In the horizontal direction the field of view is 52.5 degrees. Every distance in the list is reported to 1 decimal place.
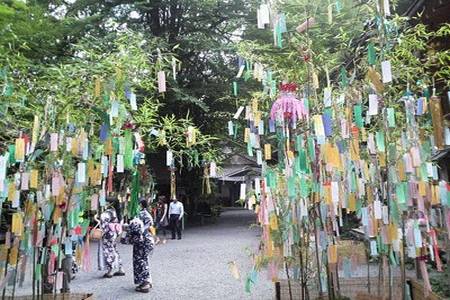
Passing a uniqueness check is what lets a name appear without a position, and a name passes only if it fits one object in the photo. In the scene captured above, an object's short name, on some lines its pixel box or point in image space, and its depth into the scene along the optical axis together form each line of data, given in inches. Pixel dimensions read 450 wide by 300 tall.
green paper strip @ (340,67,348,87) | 155.9
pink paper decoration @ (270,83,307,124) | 156.1
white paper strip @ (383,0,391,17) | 136.6
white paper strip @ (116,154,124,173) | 152.7
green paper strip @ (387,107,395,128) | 143.7
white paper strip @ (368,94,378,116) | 136.7
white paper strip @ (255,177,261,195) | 174.9
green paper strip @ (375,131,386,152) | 145.6
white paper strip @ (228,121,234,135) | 174.9
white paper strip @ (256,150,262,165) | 170.1
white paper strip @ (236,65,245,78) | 163.9
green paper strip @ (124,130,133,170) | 156.5
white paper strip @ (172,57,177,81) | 164.7
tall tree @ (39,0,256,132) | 677.9
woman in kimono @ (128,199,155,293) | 281.9
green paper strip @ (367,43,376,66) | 140.6
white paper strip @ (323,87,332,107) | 153.5
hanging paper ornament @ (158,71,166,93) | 151.8
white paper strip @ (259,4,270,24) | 138.3
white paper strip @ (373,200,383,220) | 143.0
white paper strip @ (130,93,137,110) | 151.9
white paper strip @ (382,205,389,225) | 145.0
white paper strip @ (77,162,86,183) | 146.3
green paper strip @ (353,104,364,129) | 150.1
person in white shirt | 549.3
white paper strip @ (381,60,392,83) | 128.7
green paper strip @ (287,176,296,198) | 154.6
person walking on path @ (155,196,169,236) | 617.6
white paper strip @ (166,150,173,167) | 175.5
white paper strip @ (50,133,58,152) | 144.8
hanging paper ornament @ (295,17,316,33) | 153.6
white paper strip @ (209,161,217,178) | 179.9
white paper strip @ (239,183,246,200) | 170.4
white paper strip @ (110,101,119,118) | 146.9
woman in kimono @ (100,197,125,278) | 324.5
